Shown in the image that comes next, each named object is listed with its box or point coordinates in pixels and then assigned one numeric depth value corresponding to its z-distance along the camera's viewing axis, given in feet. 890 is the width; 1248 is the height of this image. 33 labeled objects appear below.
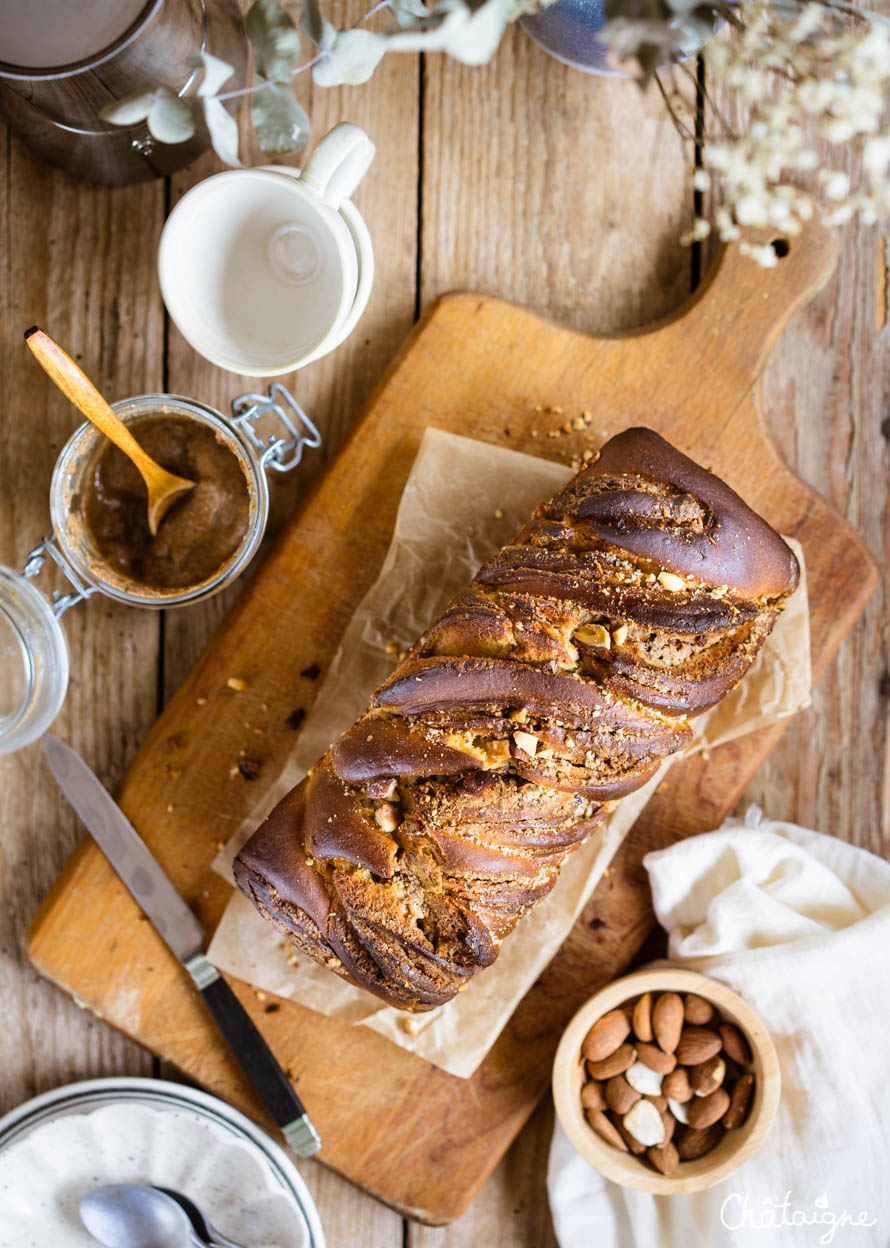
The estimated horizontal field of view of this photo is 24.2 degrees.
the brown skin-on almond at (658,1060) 2.99
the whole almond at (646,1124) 2.98
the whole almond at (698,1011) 3.01
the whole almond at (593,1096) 3.00
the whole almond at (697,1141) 3.00
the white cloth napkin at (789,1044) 3.02
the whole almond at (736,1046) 3.01
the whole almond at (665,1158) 2.98
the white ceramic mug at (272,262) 2.86
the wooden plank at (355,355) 3.12
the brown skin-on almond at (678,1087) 2.99
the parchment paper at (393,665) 3.03
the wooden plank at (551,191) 3.12
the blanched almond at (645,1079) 3.00
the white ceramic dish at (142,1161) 3.03
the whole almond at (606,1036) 3.00
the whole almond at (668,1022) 2.99
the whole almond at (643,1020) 3.01
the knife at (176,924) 3.03
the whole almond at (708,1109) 2.99
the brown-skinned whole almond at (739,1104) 3.00
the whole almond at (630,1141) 3.00
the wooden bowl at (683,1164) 2.96
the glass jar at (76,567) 2.96
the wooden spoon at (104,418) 2.79
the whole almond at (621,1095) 2.99
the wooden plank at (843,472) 3.16
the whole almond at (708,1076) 2.99
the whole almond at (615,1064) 3.00
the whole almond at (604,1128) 3.00
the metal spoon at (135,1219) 3.02
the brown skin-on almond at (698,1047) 2.99
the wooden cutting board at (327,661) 3.07
